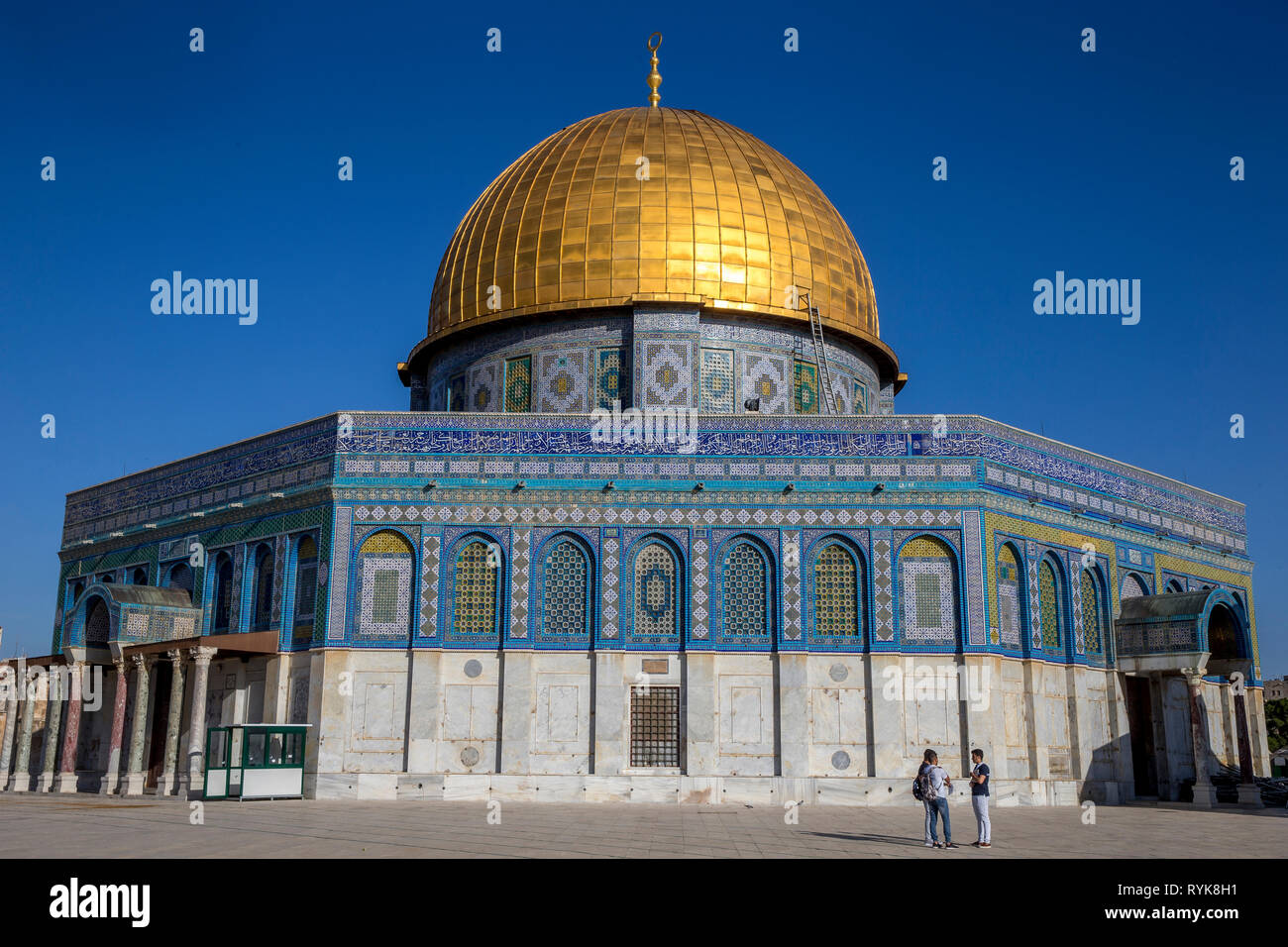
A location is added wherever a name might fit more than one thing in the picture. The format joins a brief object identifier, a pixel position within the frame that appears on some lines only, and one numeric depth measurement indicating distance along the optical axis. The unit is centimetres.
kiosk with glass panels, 2047
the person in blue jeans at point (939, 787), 1344
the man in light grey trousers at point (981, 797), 1345
